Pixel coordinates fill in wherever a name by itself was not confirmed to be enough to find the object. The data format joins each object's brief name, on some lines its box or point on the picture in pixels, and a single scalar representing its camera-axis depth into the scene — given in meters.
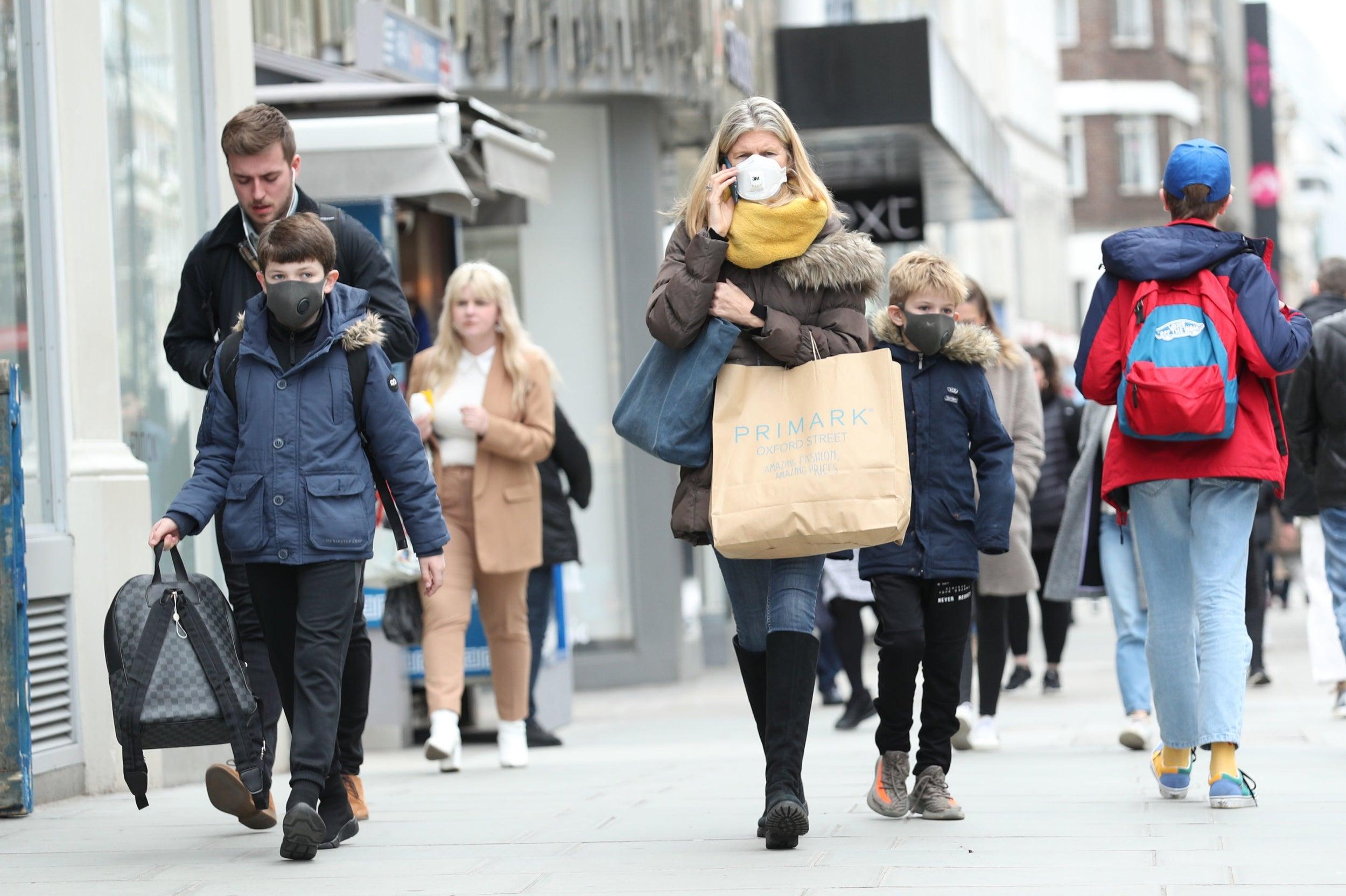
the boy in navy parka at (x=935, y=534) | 12.00
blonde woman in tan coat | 16.78
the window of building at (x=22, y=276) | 14.20
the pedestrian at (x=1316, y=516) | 19.03
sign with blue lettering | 20.55
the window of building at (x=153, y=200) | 15.53
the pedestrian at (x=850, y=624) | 19.31
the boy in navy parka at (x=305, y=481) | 10.91
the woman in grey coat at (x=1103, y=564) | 17.00
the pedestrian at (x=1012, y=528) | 16.95
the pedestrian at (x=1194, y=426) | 11.83
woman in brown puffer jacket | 10.73
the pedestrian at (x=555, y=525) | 18.55
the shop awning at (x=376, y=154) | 18.59
